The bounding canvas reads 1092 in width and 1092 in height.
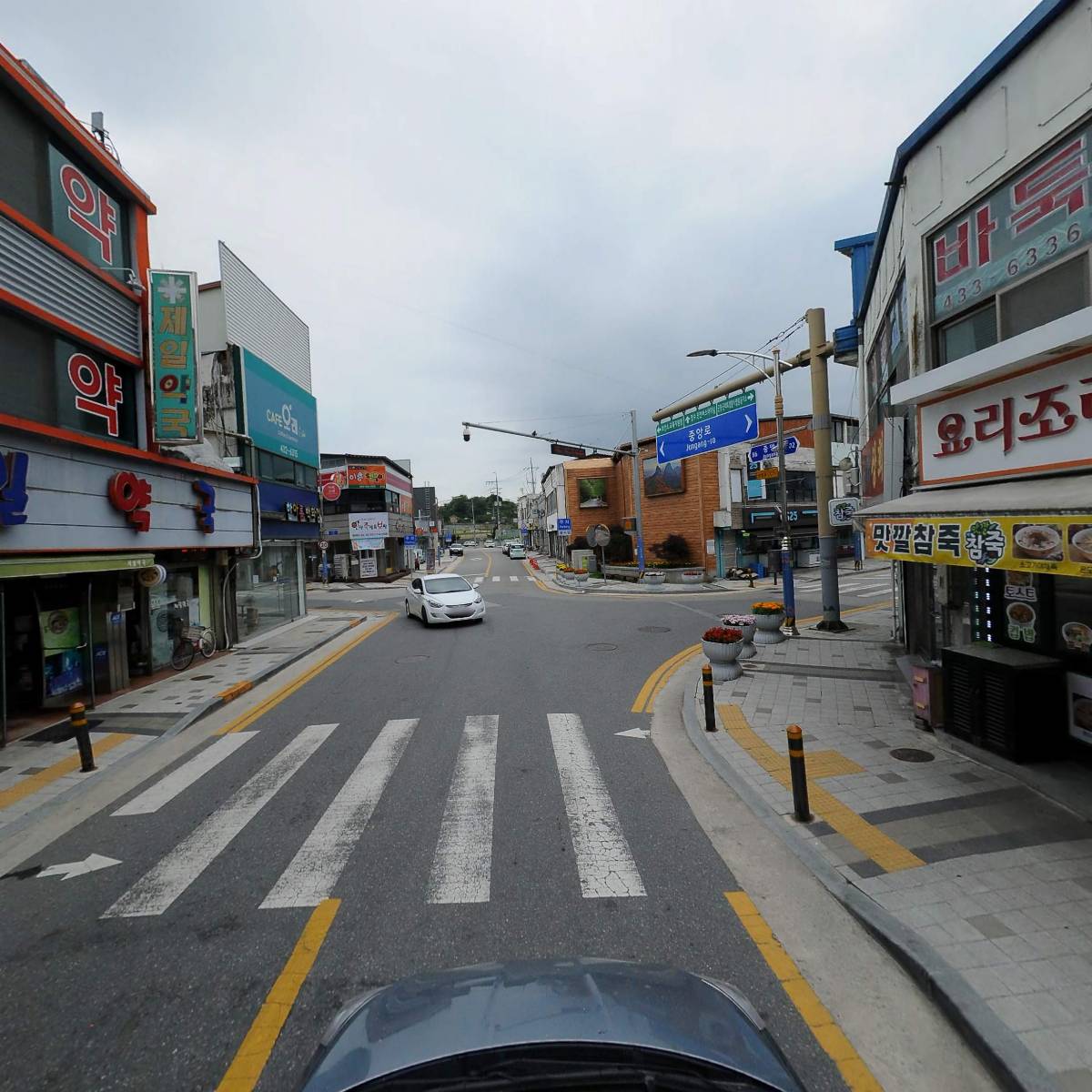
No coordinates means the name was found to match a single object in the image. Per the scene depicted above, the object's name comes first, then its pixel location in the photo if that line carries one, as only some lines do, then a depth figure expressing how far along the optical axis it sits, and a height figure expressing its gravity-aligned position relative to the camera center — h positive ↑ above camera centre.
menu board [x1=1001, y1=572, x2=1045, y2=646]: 7.03 -0.99
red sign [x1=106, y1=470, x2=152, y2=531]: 10.63 +1.18
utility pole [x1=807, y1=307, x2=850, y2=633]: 15.02 +1.72
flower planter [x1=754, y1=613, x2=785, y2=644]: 14.32 -2.22
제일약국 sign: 11.98 +4.08
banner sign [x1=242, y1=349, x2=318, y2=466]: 19.14 +5.03
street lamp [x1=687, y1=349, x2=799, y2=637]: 15.45 +0.84
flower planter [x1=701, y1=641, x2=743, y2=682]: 11.10 -2.25
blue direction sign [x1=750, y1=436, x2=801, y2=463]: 17.34 +2.49
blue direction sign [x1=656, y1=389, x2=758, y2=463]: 15.27 +2.99
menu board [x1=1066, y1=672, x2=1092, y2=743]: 6.18 -1.89
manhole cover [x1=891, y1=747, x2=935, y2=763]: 6.86 -2.60
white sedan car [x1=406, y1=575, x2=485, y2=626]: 18.61 -1.63
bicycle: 13.57 -1.99
